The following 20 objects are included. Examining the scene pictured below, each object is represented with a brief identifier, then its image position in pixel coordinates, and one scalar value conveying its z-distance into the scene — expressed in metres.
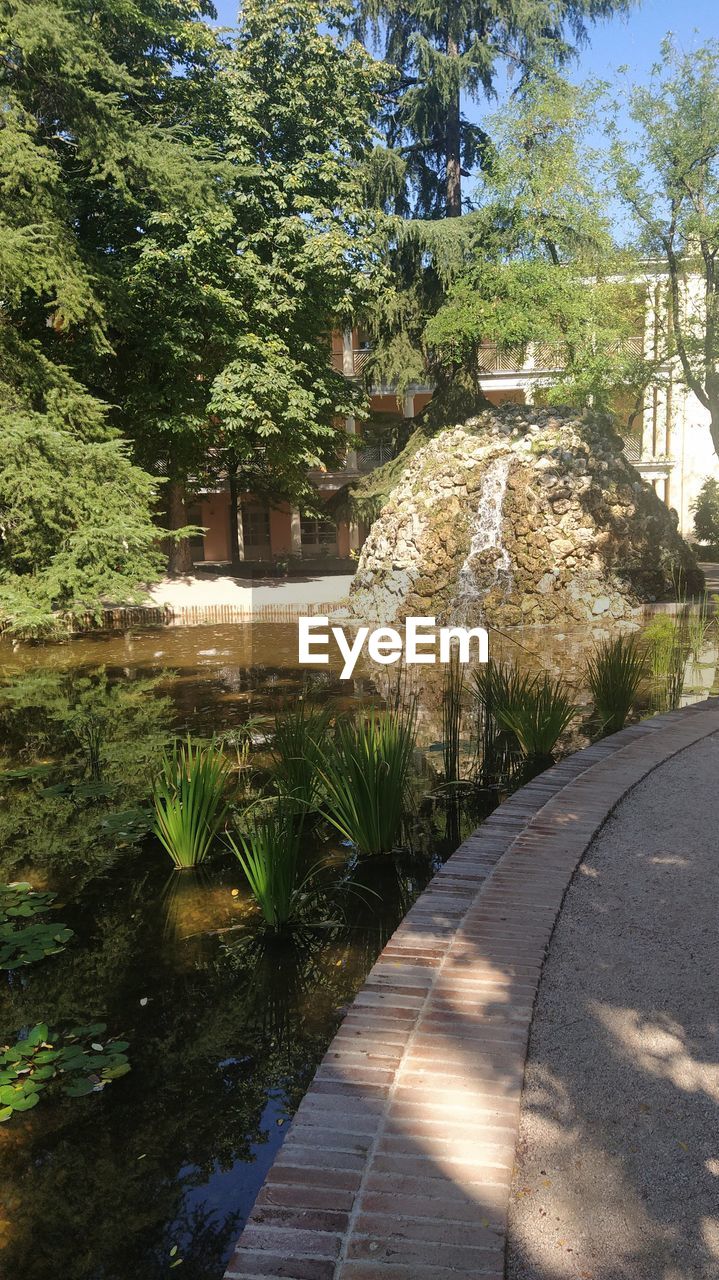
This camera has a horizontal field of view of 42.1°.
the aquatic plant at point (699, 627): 10.72
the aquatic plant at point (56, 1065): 2.91
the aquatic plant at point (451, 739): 5.92
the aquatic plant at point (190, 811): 4.57
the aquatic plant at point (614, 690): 6.89
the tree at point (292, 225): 18.17
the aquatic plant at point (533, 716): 6.04
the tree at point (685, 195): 17.73
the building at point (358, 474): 29.61
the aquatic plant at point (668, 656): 8.23
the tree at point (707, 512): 28.28
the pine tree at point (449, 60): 21.56
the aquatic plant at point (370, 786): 4.65
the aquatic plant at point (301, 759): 5.05
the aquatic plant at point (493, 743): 6.03
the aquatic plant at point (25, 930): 3.86
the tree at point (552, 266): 18.62
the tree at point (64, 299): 12.45
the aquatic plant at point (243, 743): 6.14
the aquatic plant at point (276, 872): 3.86
